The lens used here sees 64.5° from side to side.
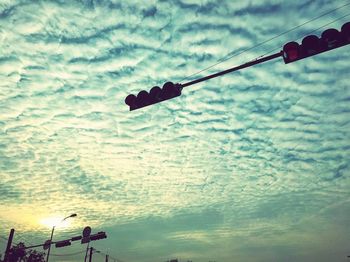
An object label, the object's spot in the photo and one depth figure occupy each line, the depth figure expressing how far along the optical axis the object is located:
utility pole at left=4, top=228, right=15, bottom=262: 22.56
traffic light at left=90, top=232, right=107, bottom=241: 21.23
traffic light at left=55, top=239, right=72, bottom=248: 22.66
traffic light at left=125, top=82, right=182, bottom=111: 5.95
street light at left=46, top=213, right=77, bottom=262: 28.40
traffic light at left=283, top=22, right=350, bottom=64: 4.91
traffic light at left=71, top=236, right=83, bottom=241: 22.29
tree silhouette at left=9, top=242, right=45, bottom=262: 61.47
